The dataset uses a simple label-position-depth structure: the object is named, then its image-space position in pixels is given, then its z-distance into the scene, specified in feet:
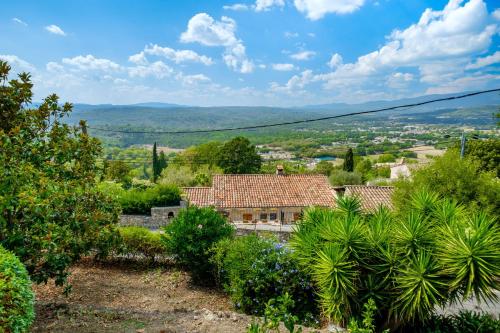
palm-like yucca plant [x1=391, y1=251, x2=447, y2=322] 18.51
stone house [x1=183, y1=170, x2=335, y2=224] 89.04
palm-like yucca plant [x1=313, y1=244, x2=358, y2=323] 19.65
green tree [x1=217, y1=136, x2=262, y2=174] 158.81
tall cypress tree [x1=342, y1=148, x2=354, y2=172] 174.60
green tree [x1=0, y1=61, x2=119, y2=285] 19.66
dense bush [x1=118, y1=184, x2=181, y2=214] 68.67
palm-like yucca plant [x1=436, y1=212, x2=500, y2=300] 17.74
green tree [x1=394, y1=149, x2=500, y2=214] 48.08
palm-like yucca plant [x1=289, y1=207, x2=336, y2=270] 22.63
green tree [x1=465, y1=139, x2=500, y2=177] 100.42
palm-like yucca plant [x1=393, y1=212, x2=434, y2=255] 20.01
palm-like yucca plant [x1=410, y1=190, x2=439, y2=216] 24.86
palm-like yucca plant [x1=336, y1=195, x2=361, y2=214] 26.45
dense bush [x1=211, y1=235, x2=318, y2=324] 24.56
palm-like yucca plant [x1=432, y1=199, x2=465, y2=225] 22.44
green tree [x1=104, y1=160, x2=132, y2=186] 114.52
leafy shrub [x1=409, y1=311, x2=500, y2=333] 20.13
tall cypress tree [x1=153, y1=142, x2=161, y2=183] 178.86
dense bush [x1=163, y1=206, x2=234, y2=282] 30.83
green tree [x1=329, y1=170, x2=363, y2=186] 149.74
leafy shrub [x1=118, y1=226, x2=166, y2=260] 34.65
